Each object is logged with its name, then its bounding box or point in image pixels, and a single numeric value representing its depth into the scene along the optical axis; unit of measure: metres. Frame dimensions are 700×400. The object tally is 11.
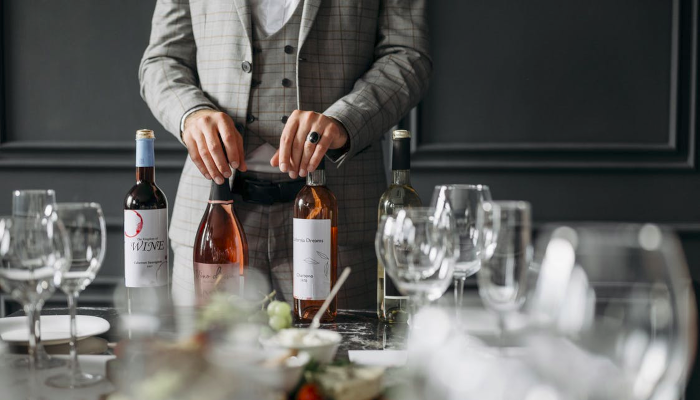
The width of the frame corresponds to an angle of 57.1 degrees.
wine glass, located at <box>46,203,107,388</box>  0.73
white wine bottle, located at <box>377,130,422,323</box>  0.93
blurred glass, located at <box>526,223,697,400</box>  0.39
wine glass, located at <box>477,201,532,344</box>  0.60
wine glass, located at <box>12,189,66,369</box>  0.79
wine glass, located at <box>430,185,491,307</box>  0.84
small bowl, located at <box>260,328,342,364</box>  0.66
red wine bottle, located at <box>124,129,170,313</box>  0.90
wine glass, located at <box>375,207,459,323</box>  0.70
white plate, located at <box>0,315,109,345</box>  0.81
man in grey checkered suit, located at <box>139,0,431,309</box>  1.28
